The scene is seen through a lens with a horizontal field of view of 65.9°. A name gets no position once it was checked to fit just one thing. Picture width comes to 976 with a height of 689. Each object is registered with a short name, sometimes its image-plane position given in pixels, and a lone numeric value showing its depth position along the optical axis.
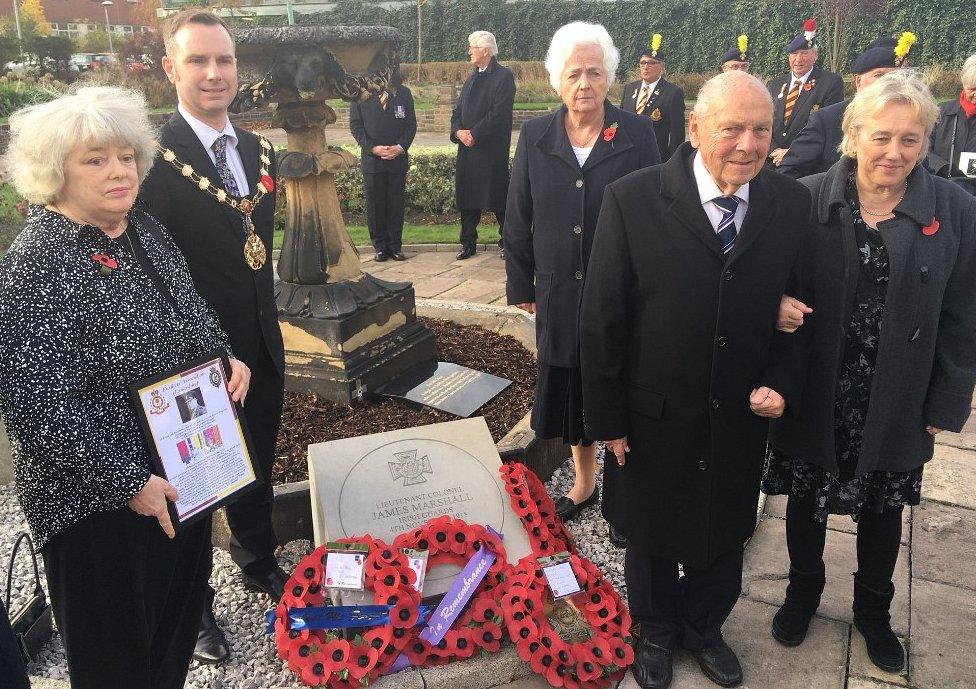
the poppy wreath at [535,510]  2.86
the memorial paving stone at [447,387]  3.87
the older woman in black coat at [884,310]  2.15
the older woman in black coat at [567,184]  2.81
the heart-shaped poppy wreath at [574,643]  2.39
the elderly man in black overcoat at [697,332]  2.07
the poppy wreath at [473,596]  2.47
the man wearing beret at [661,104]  7.75
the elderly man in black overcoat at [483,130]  7.16
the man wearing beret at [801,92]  6.35
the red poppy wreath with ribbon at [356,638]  2.33
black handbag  2.45
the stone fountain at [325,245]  3.40
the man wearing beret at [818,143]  4.46
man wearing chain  2.35
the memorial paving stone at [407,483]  2.83
